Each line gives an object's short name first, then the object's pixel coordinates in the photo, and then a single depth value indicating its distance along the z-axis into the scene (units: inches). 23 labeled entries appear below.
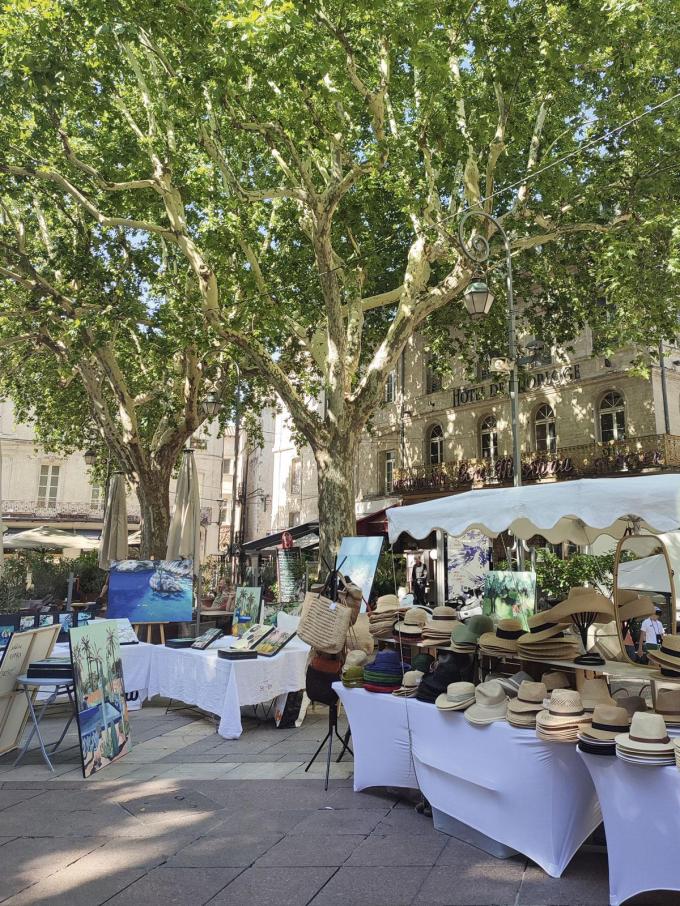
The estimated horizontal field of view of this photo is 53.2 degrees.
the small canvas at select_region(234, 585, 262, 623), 385.1
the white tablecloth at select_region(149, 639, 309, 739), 279.7
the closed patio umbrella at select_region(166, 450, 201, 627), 504.4
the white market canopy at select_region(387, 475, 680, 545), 184.1
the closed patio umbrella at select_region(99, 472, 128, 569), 569.0
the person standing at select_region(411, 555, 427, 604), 814.8
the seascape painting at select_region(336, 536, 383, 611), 348.8
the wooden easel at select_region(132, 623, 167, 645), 410.7
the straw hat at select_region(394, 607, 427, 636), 250.1
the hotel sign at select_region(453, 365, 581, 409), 898.7
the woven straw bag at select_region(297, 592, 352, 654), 228.8
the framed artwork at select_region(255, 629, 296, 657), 298.6
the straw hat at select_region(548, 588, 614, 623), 222.8
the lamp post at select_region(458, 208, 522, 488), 390.1
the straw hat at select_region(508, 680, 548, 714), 167.2
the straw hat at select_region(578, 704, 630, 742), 147.9
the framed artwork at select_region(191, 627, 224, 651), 316.8
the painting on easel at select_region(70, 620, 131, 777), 230.7
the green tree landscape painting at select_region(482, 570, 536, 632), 295.1
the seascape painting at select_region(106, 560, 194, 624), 409.1
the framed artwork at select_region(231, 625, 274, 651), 305.1
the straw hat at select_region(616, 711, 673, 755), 137.3
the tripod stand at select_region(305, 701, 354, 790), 231.5
